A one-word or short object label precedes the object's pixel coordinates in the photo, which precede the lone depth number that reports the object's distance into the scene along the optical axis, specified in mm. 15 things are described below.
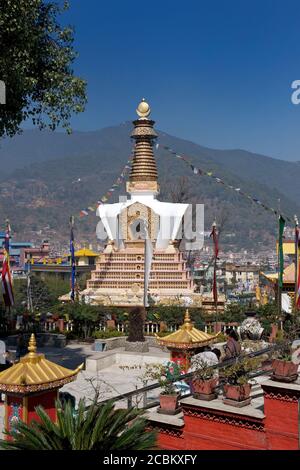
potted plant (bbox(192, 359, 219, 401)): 9500
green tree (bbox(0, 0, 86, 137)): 14242
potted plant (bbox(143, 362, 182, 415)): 9547
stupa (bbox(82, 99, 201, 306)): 38125
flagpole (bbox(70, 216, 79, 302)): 30538
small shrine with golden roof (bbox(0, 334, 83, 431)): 10695
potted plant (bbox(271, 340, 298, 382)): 9148
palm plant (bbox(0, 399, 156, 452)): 7188
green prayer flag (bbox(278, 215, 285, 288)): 21969
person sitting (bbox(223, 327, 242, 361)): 12855
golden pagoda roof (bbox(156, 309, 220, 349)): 15258
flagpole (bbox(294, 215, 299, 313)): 20956
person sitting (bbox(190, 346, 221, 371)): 12027
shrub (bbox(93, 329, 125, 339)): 24531
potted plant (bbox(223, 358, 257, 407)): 9234
